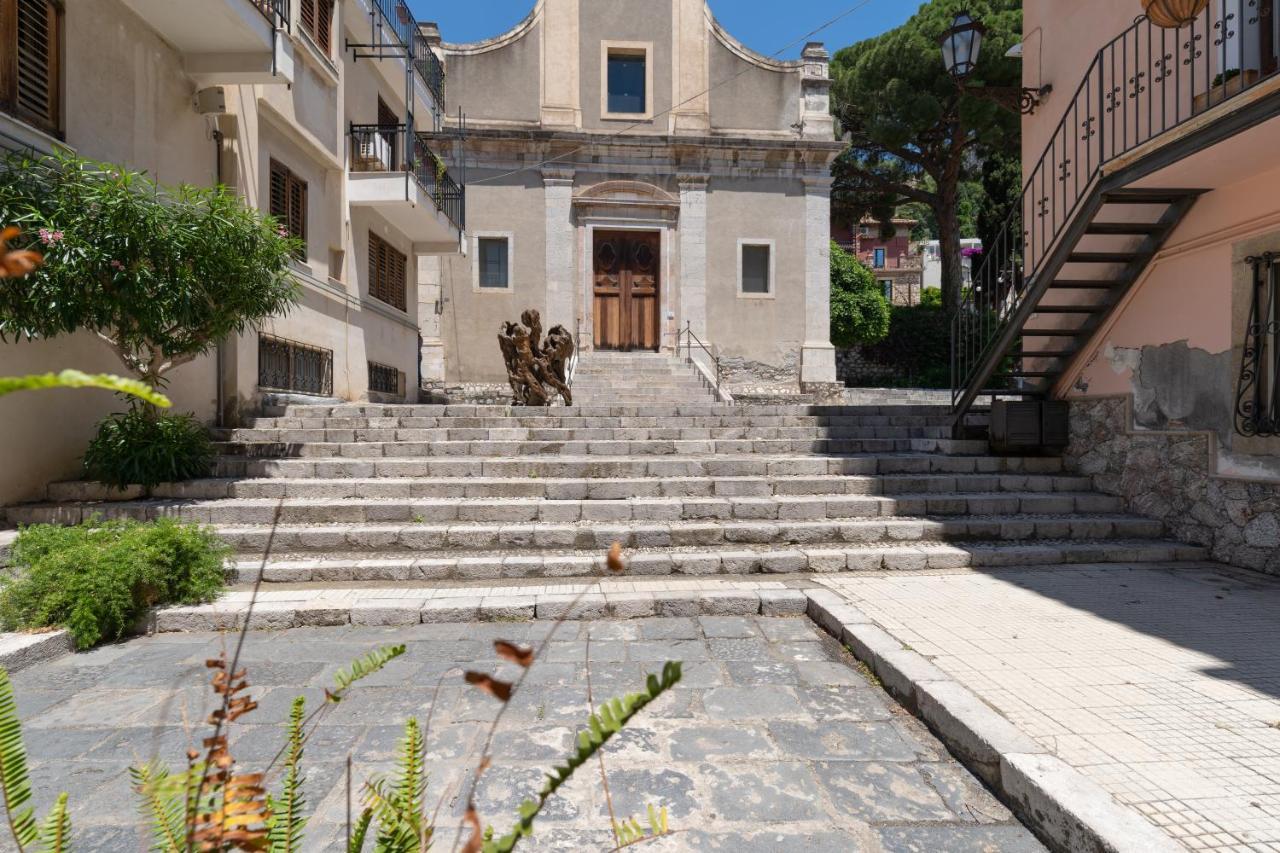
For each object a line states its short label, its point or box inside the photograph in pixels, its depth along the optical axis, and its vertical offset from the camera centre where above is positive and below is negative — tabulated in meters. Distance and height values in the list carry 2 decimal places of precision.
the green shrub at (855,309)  24.47 +3.76
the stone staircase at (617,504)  6.11 -0.84
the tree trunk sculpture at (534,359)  11.21 +0.91
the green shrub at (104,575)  4.36 -1.05
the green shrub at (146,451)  6.65 -0.35
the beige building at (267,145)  6.74 +3.57
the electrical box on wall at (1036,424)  8.09 -0.07
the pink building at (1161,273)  5.80 +1.43
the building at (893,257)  39.10 +10.94
